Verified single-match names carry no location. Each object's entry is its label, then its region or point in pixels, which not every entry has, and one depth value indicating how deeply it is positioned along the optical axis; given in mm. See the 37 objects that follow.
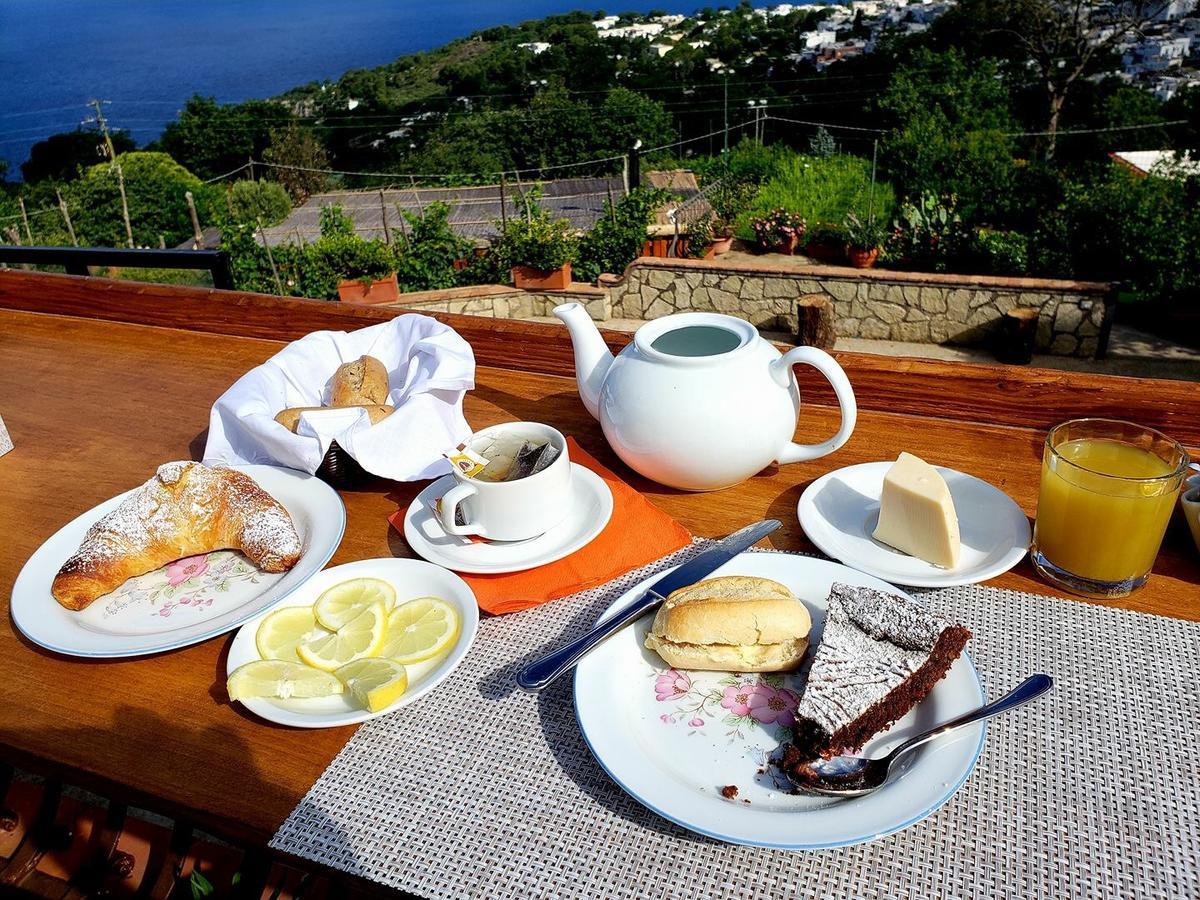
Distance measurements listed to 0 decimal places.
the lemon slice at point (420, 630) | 708
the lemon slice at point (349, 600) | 745
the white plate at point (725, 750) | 528
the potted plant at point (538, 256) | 7312
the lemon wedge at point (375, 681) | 645
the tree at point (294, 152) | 27734
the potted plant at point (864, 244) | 7531
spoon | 561
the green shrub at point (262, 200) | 22172
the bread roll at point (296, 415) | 993
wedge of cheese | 768
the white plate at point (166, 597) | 745
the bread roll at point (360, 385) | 1043
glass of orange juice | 727
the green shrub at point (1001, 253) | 7145
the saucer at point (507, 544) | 822
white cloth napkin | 940
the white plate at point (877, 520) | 778
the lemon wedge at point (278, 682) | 661
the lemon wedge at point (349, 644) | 702
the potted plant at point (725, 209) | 8617
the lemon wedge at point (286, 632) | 717
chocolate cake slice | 590
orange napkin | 787
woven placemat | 514
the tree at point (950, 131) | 9688
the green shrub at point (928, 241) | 7430
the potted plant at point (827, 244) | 7879
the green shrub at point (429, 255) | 7824
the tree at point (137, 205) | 22500
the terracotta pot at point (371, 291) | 7336
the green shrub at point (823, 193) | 8766
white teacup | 817
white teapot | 872
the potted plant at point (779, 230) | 8305
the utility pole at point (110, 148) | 21703
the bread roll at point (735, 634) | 662
